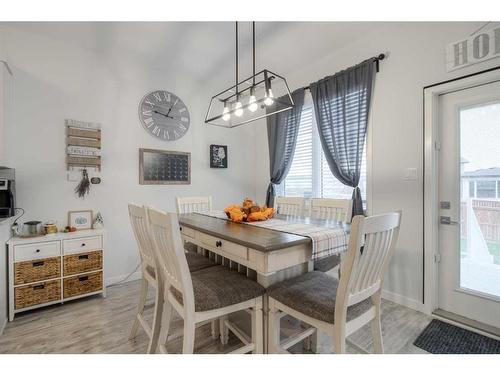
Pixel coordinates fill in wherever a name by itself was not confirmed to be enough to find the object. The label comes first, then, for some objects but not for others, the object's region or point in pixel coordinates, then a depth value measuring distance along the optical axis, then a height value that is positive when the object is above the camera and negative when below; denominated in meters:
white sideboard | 2.08 -0.74
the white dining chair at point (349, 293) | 1.12 -0.58
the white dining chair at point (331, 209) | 2.16 -0.21
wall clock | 3.02 +0.90
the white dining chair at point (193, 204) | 2.70 -0.21
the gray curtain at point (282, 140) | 3.24 +0.64
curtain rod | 2.37 +1.23
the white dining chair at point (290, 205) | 2.52 -0.21
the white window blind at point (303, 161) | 3.24 +0.34
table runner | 1.40 -0.29
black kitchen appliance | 2.00 -0.09
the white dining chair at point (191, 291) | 1.21 -0.58
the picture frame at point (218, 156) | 3.54 +0.43
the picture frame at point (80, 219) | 2.57 -0.35
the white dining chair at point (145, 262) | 1.55 -0.57
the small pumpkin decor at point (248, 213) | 1.94 -0.21
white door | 1.88 -0.14
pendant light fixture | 1.80 +1.05
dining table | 1.28 -0.34
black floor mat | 1.66 -1.10
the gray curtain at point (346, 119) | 2.50 +0.72
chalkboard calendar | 3.00 +0.24
